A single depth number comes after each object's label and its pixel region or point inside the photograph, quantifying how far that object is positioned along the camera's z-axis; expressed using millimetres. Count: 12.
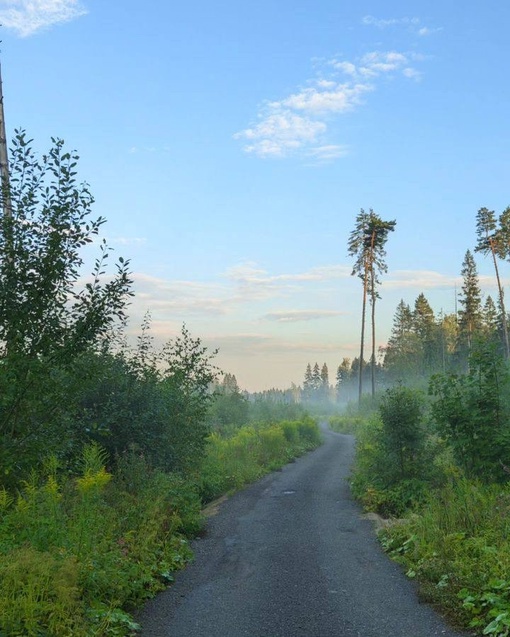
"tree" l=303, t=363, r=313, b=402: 194625
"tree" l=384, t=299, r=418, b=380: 76938
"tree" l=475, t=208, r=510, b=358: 49188
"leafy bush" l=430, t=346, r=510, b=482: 11016
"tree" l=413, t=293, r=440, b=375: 76500
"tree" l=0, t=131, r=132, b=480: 6441
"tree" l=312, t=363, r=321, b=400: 193125
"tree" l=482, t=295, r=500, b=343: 77075
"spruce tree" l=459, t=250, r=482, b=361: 61562
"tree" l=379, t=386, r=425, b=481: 13414
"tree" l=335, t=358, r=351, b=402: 159000
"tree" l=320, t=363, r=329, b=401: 191625
